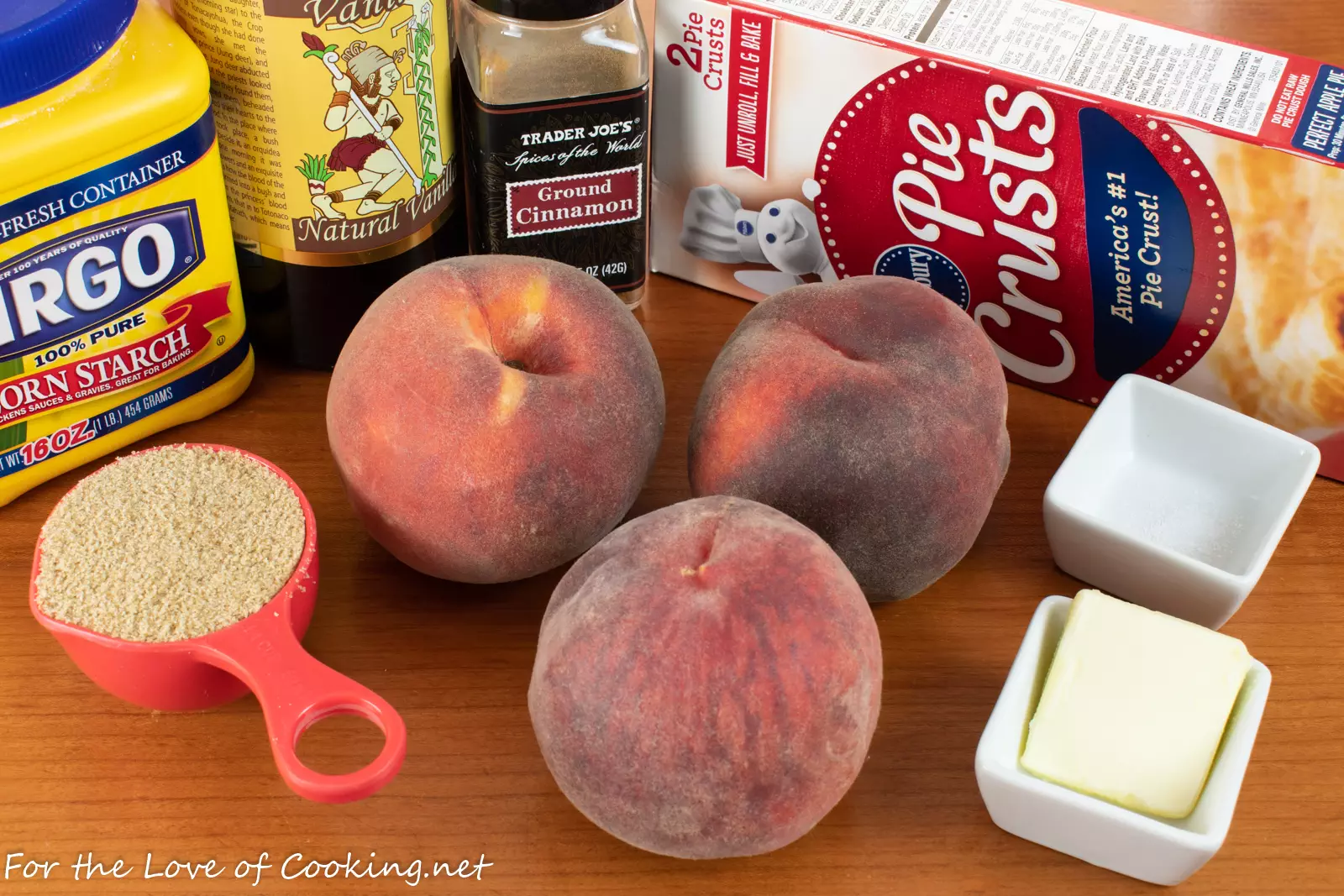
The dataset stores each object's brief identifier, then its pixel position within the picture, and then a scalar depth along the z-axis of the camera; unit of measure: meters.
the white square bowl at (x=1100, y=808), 0.52
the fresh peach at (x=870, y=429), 0.58
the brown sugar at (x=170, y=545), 0.56
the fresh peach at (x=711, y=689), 0.48
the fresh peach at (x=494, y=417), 0.58
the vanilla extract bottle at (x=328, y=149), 0.65
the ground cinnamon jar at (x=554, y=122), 0.69
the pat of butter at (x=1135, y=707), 0.53
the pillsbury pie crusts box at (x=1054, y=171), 0.67
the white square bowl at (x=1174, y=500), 0.63
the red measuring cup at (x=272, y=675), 0.52
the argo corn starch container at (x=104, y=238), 0.60
